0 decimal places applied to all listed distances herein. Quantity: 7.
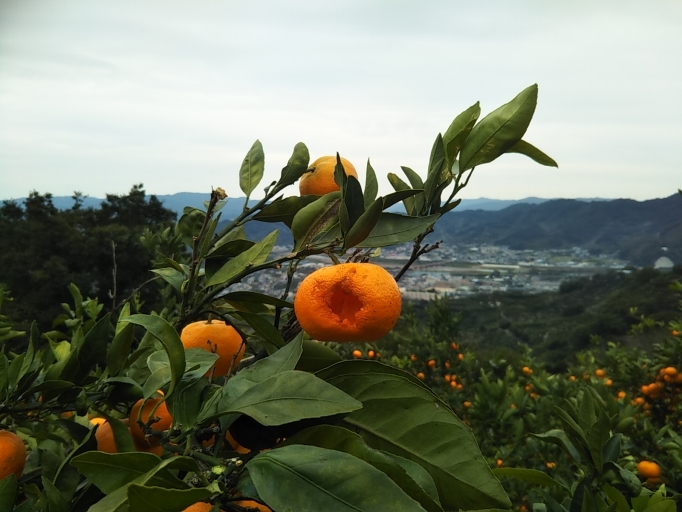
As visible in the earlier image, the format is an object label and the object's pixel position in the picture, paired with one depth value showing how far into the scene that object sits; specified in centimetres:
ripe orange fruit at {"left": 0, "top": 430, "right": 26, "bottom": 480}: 59
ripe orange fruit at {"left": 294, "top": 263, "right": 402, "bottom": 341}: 54
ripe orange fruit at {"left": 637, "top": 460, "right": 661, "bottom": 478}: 153
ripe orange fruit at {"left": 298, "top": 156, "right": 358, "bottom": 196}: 77
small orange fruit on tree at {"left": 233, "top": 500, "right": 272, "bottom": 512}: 44
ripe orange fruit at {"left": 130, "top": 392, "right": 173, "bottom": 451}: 60
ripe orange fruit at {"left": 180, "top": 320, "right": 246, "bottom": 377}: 69
